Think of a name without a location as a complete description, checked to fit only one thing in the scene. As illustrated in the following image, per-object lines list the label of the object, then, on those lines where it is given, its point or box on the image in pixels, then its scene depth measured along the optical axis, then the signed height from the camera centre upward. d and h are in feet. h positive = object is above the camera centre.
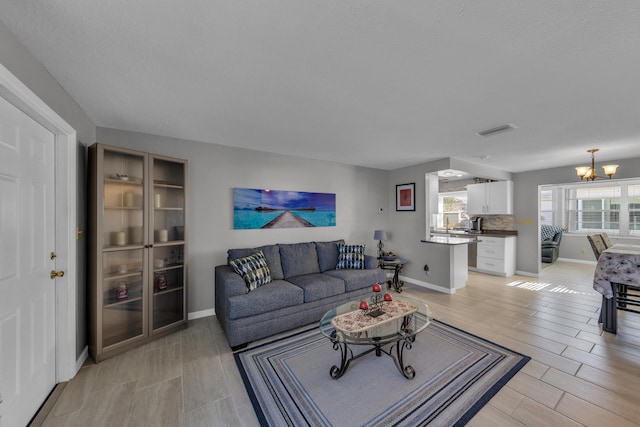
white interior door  4.74 -1.14
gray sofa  8.55 -3.05
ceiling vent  9.26 +3.16
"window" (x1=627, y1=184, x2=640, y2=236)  19.10 +0.31
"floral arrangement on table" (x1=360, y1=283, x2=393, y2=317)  7.55 -2.95
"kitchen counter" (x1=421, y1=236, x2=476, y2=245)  14.46 -1.72
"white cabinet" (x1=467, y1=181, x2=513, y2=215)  18.63 +1.10
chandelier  12.37 +2.07
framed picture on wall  16.22 +1.03
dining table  9.06 -2.42
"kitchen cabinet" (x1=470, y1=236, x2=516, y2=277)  17.92 -3.18
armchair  21.76 -2.69
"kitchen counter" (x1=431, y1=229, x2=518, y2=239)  18.79 -1.66
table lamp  15.72 -1.50
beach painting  12.08 +0.18
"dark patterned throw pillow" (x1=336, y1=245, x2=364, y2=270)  13.02 -2.36
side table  14.67 -3.21
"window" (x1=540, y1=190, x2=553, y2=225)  24.73 +0.52
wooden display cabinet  7.61 -1.23
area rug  5.59 -4.53
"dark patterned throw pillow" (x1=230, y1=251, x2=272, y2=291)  9.51 -2.27
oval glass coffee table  6.69 -3.31
